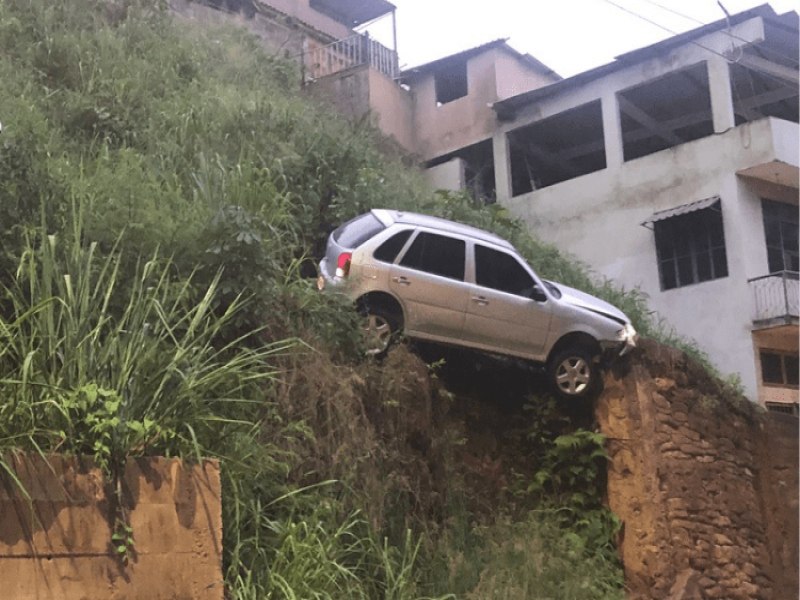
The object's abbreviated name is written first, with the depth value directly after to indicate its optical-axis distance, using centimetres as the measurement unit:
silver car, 957
